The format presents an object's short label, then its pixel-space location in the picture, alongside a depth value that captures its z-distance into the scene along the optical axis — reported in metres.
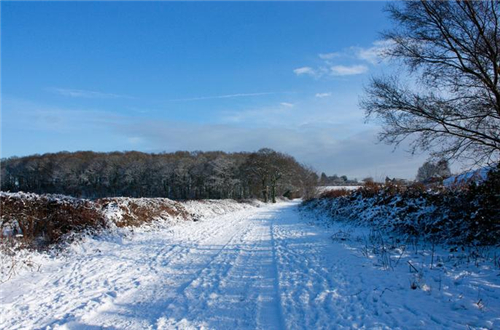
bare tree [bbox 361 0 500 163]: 9.29
